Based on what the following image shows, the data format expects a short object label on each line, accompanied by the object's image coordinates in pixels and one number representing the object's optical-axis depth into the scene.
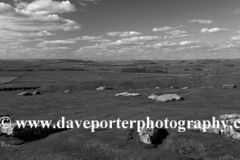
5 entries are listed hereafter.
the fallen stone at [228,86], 70.49
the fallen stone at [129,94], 58.47
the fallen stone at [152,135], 25.25
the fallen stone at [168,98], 50.01
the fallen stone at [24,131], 28.30
